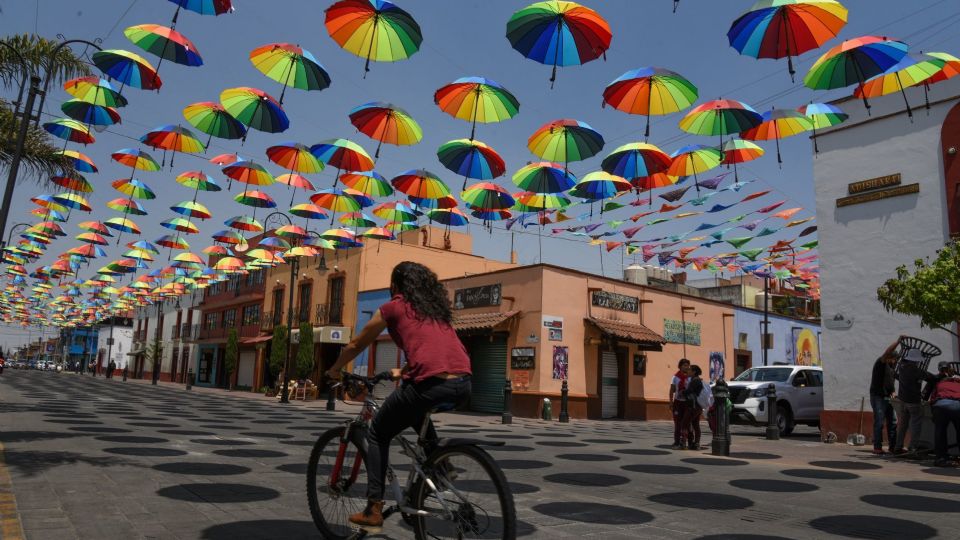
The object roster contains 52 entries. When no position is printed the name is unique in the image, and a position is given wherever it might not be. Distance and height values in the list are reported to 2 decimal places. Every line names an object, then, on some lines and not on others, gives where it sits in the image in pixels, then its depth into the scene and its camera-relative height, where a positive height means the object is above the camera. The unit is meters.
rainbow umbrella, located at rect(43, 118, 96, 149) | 14.17 +4.99
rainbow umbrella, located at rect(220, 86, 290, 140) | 12.51 +4.99
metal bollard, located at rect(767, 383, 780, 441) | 14.47 -1.08
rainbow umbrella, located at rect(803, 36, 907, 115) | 9.45 +4.89
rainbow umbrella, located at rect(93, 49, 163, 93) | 11.18 +5.12
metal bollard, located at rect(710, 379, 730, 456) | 10.50 -0.93
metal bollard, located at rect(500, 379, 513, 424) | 17.54 -1.15
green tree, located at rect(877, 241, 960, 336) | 9.66 +1.37
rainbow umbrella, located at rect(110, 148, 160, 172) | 16.42 +5.08
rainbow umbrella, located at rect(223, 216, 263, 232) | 22.53 +4.75
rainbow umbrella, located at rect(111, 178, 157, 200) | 18.88 +4.95
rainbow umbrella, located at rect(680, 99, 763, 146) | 11.44 +4.69
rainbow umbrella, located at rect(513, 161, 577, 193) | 14.81 +4.44
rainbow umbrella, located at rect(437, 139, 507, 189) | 14.07 +4.67
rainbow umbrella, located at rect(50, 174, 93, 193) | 14.33 +3.91
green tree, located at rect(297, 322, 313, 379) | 30.30 +0.22
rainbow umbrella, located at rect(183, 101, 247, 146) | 13.35 +5.00
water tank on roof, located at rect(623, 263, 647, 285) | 38.85 +5.82
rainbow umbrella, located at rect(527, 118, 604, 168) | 13.26 +4.80
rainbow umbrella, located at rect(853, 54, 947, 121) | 10.28 +5.24
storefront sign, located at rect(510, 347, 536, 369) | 21.86 +0.22
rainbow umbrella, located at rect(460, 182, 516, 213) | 16.67 +4.46
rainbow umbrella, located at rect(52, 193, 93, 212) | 17.60 +4.26
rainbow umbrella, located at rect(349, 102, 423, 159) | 13.50 +5.18
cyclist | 3.35 +0.00
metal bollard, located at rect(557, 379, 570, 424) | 19.48 -1.26
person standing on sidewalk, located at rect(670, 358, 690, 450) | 11.65 -0.62
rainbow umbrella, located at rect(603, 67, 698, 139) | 11.33 +5.07
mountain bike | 3.00 -0.67
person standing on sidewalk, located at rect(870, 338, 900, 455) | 11.26 -0.32
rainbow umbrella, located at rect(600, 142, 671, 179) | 13.12 +4.41
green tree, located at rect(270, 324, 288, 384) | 33.41 +0.36
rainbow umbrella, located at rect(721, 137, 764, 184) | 13.12 +4.66
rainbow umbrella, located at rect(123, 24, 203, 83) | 10.63 +5.33
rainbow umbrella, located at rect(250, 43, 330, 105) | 11.62 +5.49
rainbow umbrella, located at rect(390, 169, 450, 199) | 16.73 +4.74
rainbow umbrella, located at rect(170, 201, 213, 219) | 20.61 +4.73
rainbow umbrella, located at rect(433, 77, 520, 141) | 12.40 +5.27
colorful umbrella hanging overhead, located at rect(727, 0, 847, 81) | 8.84 +5.07
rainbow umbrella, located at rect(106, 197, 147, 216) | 20.02 +4.63
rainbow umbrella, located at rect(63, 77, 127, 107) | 12.25 +5.07
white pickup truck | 16.19 -0.61
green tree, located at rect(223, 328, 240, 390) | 40.94 +0.04
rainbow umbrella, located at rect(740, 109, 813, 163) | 11.78 +4.73
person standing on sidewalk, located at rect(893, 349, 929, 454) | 10.23 -0.22
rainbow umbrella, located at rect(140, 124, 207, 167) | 14.41 +4.93
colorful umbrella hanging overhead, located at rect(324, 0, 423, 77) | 10.16 +5.52
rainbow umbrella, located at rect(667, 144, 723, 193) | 13.24 +4.51
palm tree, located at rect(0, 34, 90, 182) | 12.79 +5.38
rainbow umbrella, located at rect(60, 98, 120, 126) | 12.65 +4.93
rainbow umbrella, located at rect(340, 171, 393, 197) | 17.59 +5.00
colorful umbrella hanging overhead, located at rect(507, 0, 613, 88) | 9.84 +5.38
